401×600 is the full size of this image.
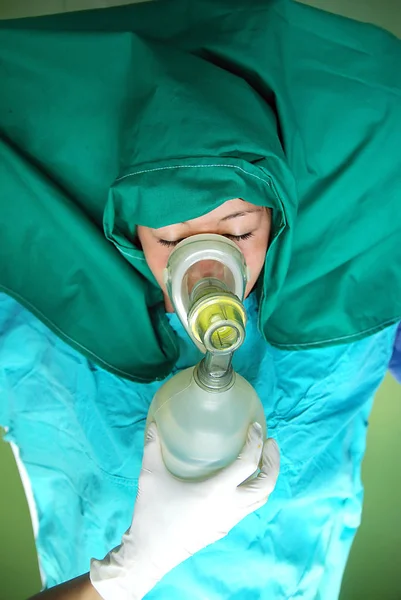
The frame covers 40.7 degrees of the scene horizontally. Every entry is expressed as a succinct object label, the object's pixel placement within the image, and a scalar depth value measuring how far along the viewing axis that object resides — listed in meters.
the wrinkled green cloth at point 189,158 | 0.79
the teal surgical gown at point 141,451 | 1.07
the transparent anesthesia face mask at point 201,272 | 0.74
